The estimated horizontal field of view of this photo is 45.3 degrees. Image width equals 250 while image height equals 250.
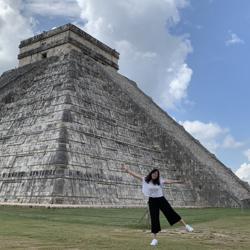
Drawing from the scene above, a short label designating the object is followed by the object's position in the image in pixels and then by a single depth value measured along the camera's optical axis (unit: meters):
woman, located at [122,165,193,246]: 5.20
